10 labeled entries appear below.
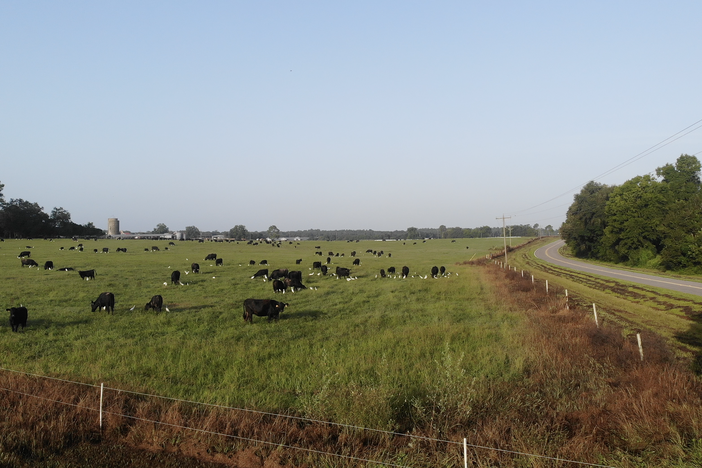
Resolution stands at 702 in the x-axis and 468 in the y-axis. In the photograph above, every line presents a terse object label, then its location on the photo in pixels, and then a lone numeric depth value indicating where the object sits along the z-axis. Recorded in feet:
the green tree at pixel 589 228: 221.05
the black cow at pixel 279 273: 113.91
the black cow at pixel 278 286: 87.06
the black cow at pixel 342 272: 121.90
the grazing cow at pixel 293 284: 92.73
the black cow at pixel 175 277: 98.61
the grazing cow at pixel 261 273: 114.52
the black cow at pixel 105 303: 64.08
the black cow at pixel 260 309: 60.34
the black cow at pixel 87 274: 103.96
